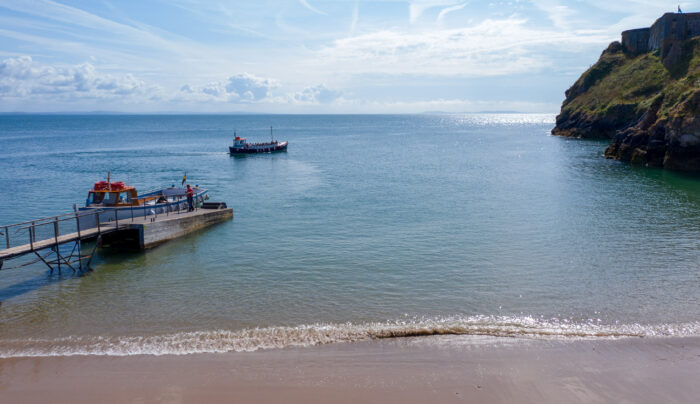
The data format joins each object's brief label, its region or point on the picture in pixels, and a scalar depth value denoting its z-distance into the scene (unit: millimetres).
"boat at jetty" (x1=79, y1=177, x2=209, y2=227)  27203
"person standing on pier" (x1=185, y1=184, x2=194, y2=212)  30311
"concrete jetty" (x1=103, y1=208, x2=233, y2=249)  24766
